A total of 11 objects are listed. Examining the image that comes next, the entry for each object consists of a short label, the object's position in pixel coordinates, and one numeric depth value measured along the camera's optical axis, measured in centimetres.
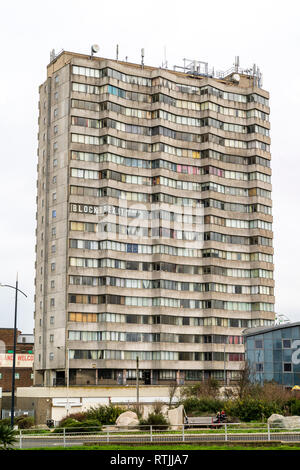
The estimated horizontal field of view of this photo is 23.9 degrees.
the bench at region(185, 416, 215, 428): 5465
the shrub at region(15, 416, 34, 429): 8375
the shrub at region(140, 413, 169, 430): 4959
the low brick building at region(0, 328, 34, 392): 12756
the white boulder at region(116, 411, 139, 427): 5272
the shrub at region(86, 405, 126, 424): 5819
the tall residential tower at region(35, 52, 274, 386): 11100
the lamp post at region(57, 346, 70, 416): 10362
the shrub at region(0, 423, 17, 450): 3272
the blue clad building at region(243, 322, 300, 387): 8550
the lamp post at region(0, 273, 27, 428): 6231
